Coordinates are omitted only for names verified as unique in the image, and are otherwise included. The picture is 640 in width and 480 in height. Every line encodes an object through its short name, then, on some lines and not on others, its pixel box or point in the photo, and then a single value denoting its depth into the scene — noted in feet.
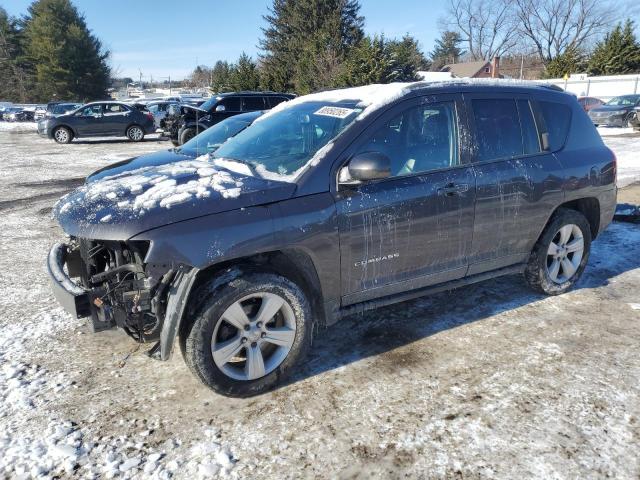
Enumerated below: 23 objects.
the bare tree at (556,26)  188.44
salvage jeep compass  9.26
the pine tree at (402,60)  83.05
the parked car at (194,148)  19.84
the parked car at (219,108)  52.54
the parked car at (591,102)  81.82
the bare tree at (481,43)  215.31
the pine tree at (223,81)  117.25
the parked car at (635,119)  69.77
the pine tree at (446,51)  286.46
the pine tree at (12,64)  163.22
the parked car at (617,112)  73.26
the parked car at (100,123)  65.36
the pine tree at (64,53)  149.38
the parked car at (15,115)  113.60
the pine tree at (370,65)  80.94
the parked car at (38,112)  112.80
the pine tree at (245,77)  111.75
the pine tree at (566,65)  132.98
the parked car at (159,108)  85.81
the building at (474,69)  215.10
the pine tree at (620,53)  126.21
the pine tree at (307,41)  96.68
